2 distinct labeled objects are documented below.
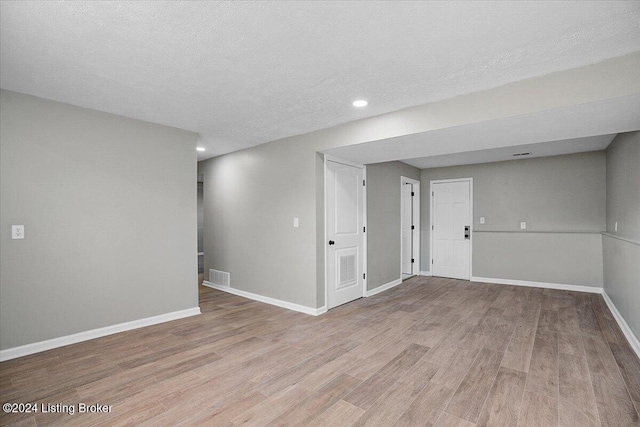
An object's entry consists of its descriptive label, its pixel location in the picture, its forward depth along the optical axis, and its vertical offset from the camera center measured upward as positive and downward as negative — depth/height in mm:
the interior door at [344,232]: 4422 -300
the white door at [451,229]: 6426 -360
